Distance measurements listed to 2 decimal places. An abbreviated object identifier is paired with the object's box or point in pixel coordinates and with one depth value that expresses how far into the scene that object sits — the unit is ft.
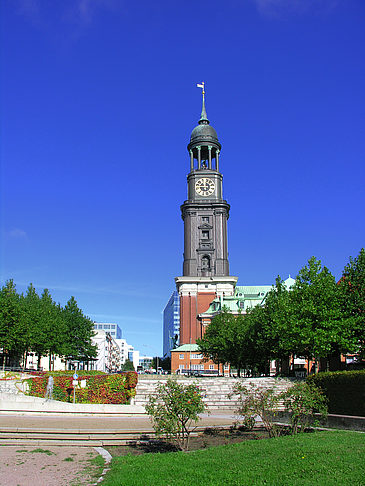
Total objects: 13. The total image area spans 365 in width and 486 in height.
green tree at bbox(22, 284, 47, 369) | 203.72
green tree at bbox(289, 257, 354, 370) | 149.79
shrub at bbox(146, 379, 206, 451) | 54.59
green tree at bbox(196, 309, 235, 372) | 217.77
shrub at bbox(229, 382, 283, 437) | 62.95
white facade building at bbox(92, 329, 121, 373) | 523.70
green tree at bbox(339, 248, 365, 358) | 151.84
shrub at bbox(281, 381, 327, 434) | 63.26
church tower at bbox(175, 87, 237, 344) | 327.88
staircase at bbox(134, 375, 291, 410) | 126.41
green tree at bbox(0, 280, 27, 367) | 188.75
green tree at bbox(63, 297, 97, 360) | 249.55
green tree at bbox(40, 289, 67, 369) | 219.41
